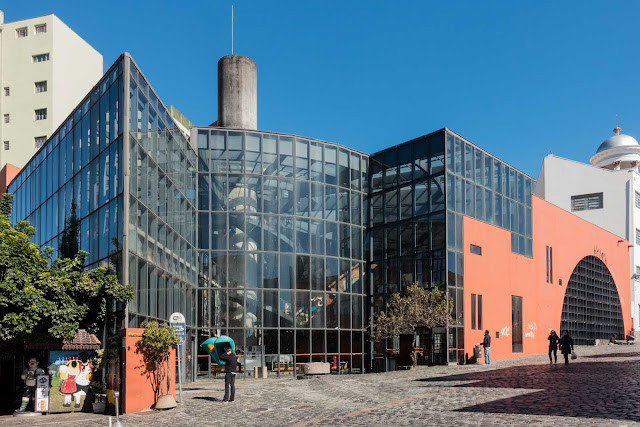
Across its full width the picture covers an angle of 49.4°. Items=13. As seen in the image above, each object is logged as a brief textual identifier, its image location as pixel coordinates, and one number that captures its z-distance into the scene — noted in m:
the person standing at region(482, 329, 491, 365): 32.56
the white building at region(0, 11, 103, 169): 62.28
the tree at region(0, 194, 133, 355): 20.25
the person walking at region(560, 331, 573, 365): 29.62
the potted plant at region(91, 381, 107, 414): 20.58
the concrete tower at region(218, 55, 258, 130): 40.16
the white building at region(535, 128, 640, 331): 59.19
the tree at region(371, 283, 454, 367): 33.41
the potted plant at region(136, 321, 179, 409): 20.78
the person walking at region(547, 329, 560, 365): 30.12
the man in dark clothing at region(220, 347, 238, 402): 20.84
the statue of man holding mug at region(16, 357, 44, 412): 20.81
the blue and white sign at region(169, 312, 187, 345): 20.42
